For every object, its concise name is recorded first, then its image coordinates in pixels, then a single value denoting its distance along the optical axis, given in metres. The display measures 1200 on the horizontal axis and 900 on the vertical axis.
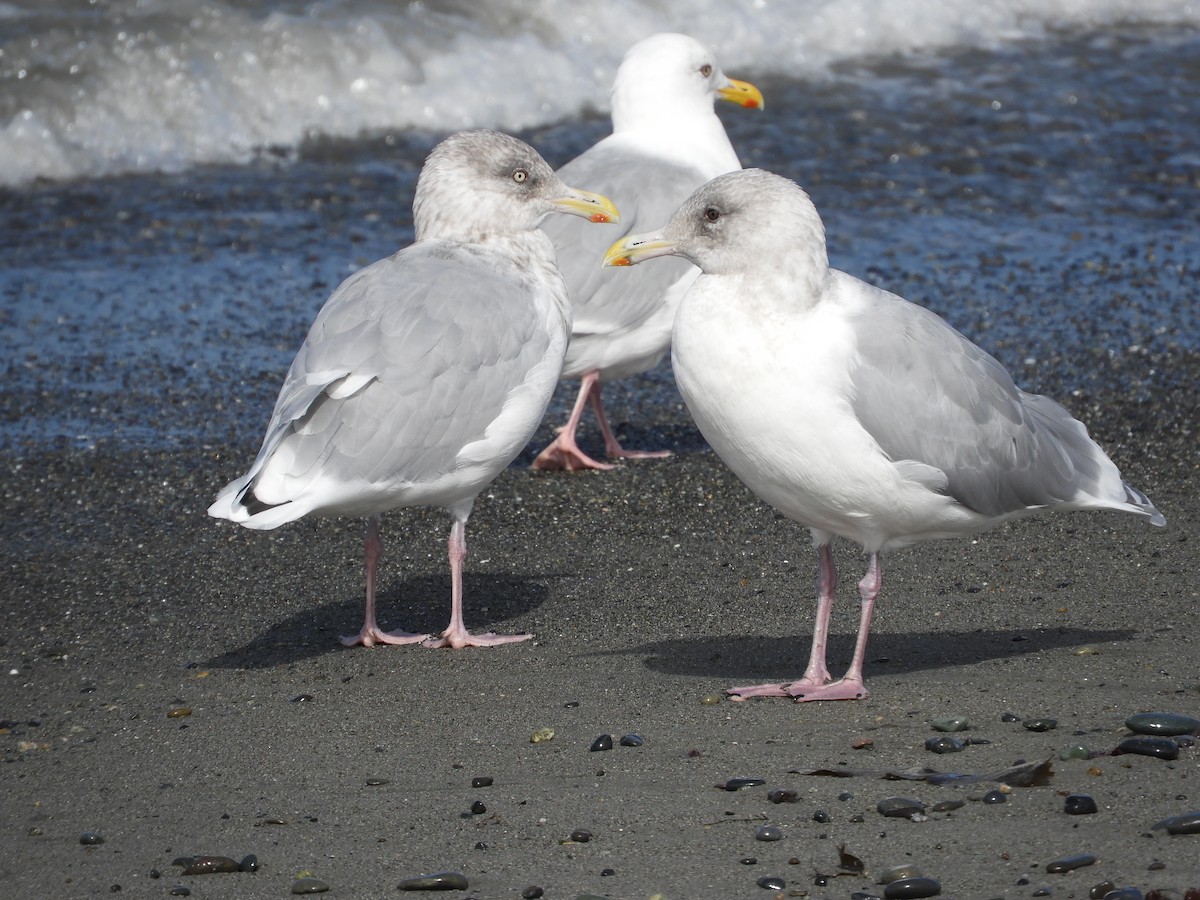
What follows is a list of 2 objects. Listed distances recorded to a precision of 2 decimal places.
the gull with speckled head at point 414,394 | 10.95
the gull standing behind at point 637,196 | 15.79
